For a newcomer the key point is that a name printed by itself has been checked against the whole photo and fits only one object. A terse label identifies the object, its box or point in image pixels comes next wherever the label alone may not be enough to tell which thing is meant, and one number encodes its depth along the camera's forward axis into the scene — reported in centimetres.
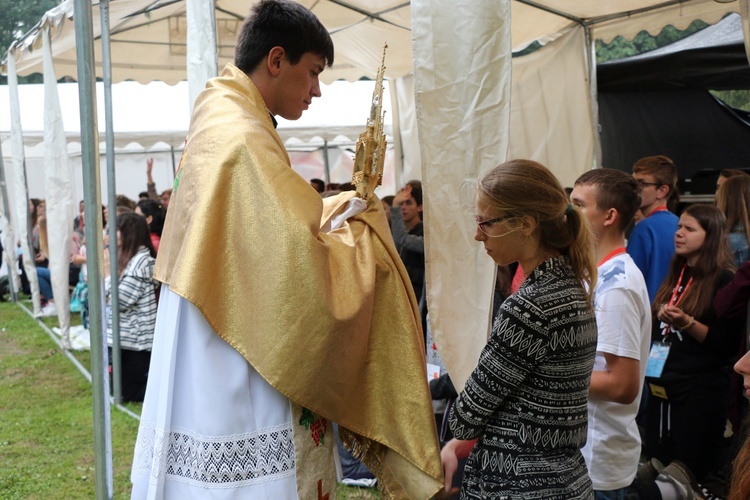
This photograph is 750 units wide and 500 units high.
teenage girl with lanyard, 378
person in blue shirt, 429
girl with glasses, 174
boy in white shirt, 232
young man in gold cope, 172
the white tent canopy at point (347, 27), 577
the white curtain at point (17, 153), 801
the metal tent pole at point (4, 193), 1002
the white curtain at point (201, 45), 349
